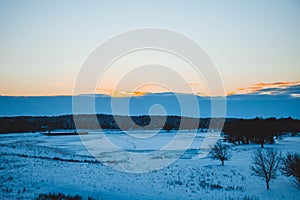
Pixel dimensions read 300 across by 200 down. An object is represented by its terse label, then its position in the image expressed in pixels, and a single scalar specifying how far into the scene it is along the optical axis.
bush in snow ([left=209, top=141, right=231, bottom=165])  31.41
